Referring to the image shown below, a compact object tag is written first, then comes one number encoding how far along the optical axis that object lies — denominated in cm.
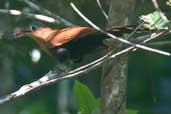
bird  578
